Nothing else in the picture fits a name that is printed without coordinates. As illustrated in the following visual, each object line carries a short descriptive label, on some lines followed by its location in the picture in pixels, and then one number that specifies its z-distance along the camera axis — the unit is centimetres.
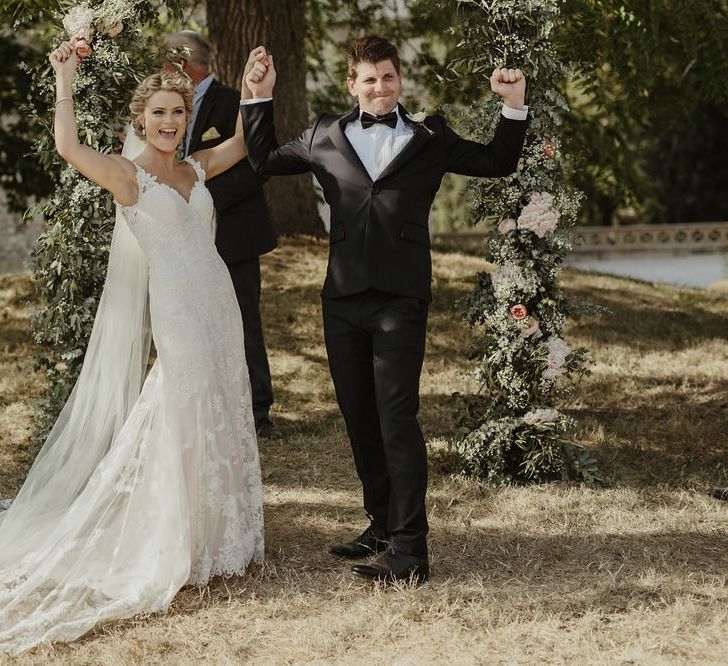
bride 464
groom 470
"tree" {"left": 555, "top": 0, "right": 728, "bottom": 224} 1014
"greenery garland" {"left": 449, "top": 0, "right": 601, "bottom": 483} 598
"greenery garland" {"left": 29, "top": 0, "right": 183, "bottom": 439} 605
